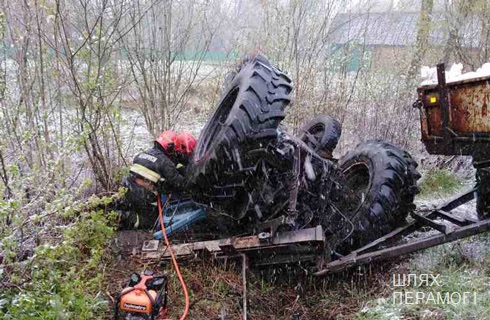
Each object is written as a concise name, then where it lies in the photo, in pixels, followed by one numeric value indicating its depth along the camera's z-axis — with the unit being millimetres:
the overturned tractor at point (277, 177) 3299
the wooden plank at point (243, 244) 3258
